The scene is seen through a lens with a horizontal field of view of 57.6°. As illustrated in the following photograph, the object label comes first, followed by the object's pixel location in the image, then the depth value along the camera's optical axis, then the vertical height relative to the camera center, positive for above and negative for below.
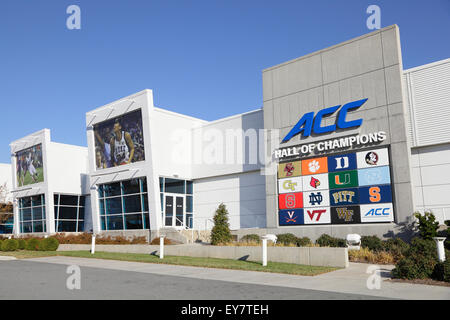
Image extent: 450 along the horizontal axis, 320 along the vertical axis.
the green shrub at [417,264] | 12.23 -2.28
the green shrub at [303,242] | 21.35 -2.41
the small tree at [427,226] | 18.64 -1.74
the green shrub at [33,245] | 28.47 -2.29
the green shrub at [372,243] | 19.30 -2.46
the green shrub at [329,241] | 21.17 -2.47
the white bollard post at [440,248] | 12.49 -1.84
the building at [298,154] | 21.70 +2.85
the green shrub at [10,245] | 28.55 -2.18
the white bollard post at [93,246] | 24.58 -2.28
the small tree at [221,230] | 22.75 -1.62
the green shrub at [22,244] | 29.19 -2.23
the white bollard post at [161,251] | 20.38 -2.32
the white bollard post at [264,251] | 16.29 -2.14
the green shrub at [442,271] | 11.52 -2.39
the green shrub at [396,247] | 17.46 -2.51
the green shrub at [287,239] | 22.40 -2.34
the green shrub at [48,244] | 28.14 -2.29
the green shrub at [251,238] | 24.15 -2.32
